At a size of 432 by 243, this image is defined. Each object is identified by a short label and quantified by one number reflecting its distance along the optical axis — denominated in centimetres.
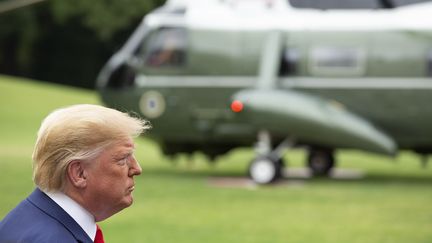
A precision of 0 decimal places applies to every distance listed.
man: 341
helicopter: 2148
